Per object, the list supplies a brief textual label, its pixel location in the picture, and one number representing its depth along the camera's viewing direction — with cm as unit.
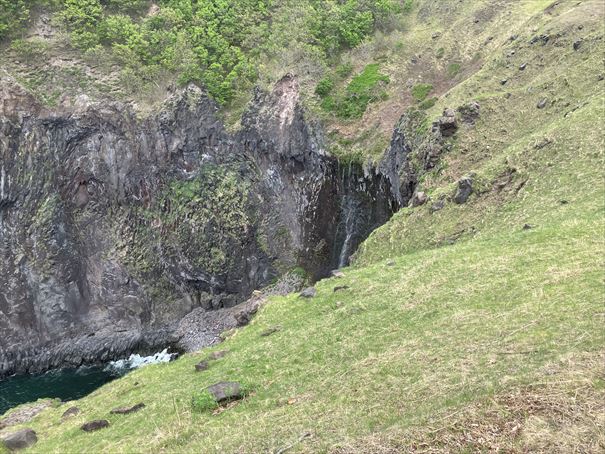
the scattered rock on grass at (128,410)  1838
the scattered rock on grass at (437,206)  3369
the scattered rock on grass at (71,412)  2183
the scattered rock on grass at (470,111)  4188
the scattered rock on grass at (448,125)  4141
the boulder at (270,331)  2331
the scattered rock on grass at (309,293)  2647
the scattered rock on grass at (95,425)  1762
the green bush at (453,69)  5829
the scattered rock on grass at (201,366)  2116
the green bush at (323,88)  6231
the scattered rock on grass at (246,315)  3022
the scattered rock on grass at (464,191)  3275
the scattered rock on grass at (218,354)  2234
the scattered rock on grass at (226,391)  1623
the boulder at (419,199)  3609
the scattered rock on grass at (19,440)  1847
